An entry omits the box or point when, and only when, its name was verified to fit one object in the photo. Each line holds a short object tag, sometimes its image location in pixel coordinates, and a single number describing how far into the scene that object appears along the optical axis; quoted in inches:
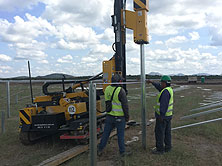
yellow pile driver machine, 235.0
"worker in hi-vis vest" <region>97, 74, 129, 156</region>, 199.8
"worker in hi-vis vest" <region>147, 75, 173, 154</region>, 207.6
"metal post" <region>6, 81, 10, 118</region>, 424.5
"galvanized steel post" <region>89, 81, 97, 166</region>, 150.5
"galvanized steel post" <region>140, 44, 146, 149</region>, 224.4
